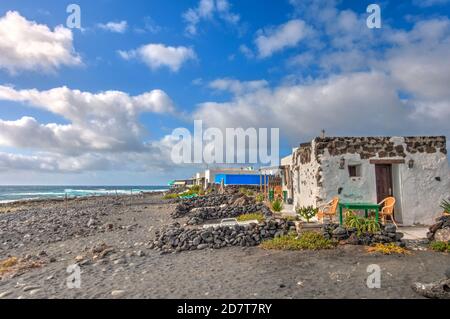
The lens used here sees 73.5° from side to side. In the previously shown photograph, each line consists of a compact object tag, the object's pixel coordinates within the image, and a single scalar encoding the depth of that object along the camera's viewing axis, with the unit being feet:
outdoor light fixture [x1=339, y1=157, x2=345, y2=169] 35.14
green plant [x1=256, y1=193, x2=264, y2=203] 58.11
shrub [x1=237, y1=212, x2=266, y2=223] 39.79
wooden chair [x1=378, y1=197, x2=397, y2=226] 29.37
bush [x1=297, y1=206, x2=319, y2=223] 30.12
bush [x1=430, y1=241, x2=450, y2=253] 23.64
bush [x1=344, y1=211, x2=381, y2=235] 26.11
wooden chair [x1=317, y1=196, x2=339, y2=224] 30.48
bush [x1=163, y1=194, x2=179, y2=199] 119.30
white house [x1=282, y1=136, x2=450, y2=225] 34.71
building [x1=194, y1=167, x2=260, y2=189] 131.11
